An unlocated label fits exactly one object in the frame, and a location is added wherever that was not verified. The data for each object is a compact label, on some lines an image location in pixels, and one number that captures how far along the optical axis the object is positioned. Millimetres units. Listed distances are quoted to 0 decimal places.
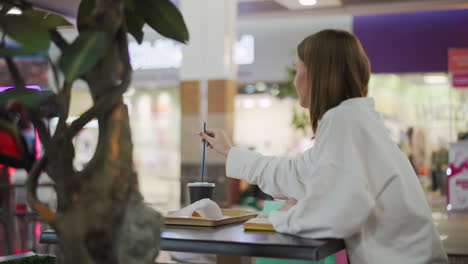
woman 1475
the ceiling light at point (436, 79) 8711
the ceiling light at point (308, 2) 6558
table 1349
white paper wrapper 1798
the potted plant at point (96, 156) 972
